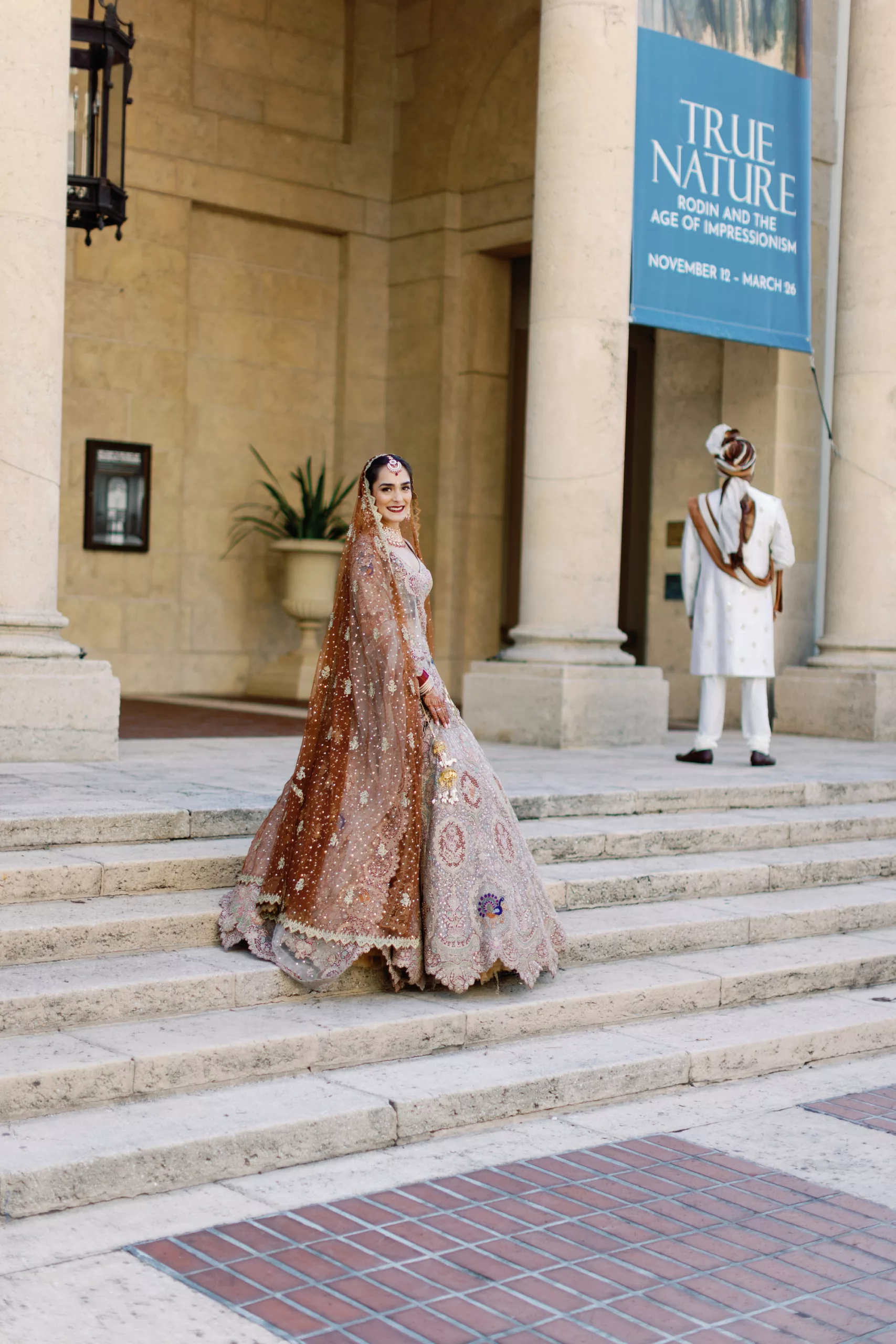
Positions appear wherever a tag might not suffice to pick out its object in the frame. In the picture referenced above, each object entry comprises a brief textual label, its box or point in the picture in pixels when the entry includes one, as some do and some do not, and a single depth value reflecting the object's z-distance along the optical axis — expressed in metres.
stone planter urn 14.10
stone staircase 4.25
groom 9.58
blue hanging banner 10.25
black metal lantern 9.12
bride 5.14
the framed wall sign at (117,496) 13.51
